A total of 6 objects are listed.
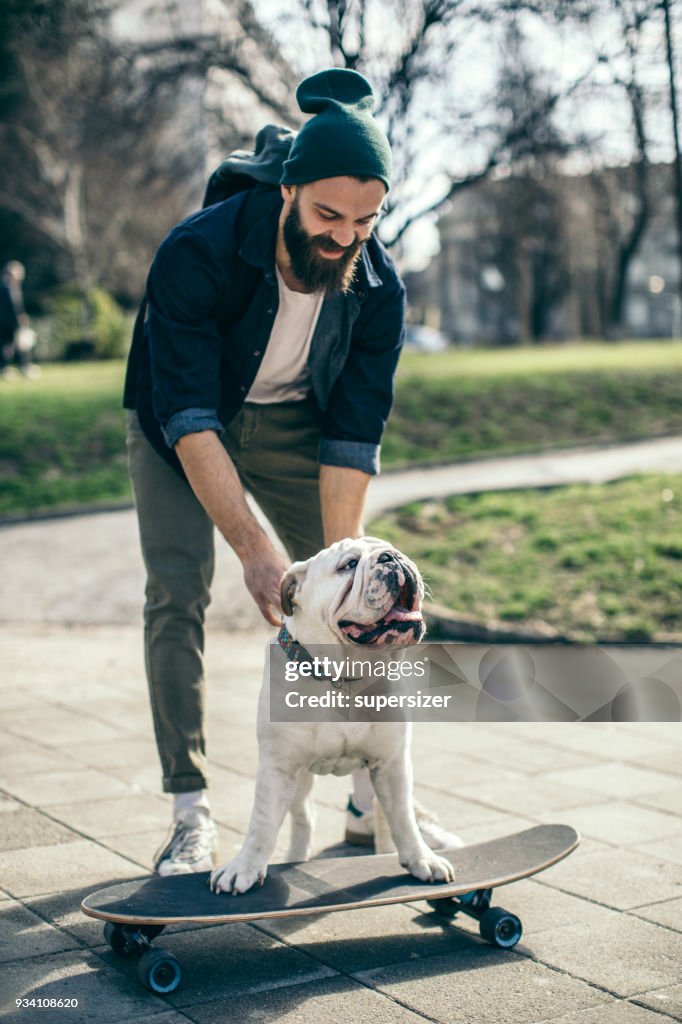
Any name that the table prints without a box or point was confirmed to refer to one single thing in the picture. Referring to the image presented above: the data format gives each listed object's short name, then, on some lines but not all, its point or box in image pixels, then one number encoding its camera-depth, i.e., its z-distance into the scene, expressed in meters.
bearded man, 3.29
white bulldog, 2.81
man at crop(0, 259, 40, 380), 21.61
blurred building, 33.34
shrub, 29.42
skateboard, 2.75
